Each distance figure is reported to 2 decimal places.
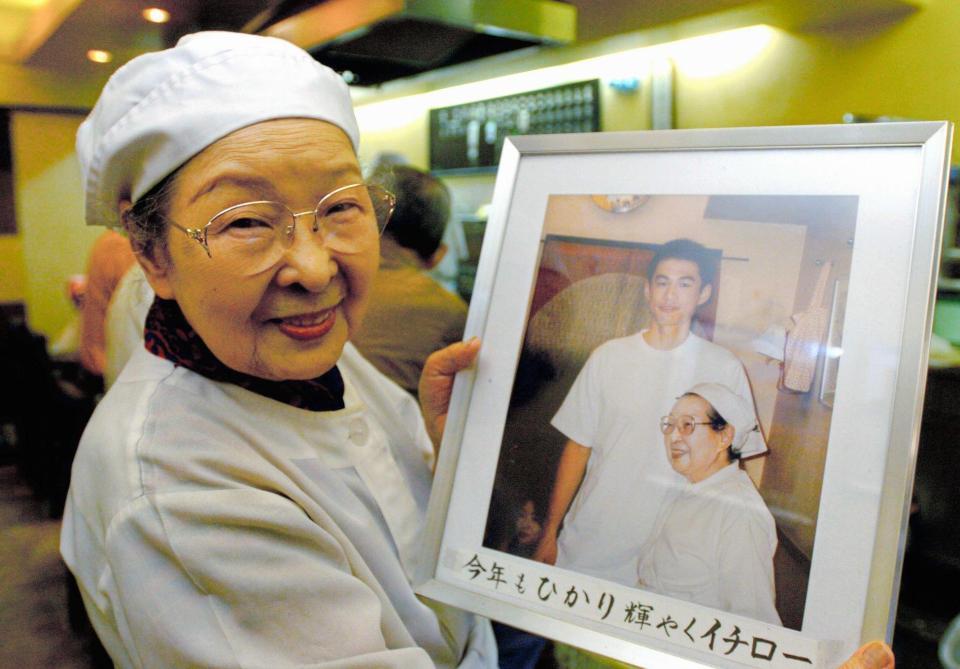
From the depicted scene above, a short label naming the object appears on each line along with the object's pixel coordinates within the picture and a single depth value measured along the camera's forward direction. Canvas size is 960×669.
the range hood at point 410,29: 1.79
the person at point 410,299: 1.79
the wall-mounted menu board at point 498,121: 2.49
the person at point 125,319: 1.33
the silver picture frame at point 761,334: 0.63
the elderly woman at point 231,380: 0.70
